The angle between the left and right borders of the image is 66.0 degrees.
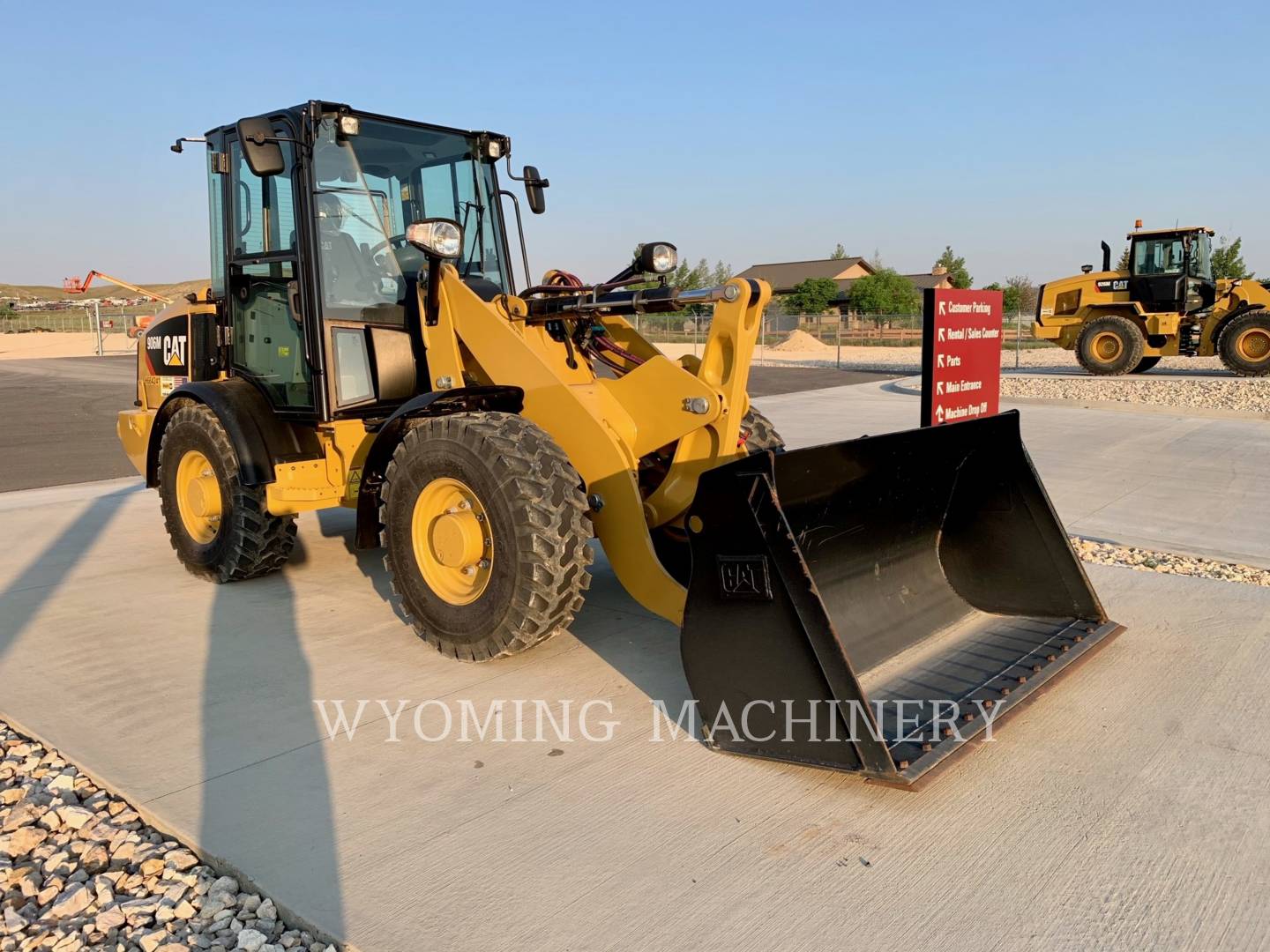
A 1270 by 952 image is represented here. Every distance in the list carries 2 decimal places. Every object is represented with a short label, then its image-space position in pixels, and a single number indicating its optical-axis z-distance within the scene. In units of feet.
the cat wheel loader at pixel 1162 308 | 65.00
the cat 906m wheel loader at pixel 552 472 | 11.23
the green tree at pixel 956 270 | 209.40
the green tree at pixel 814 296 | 215.92
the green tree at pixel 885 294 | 198.70
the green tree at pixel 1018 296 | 164.76
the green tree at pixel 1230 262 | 142.51
